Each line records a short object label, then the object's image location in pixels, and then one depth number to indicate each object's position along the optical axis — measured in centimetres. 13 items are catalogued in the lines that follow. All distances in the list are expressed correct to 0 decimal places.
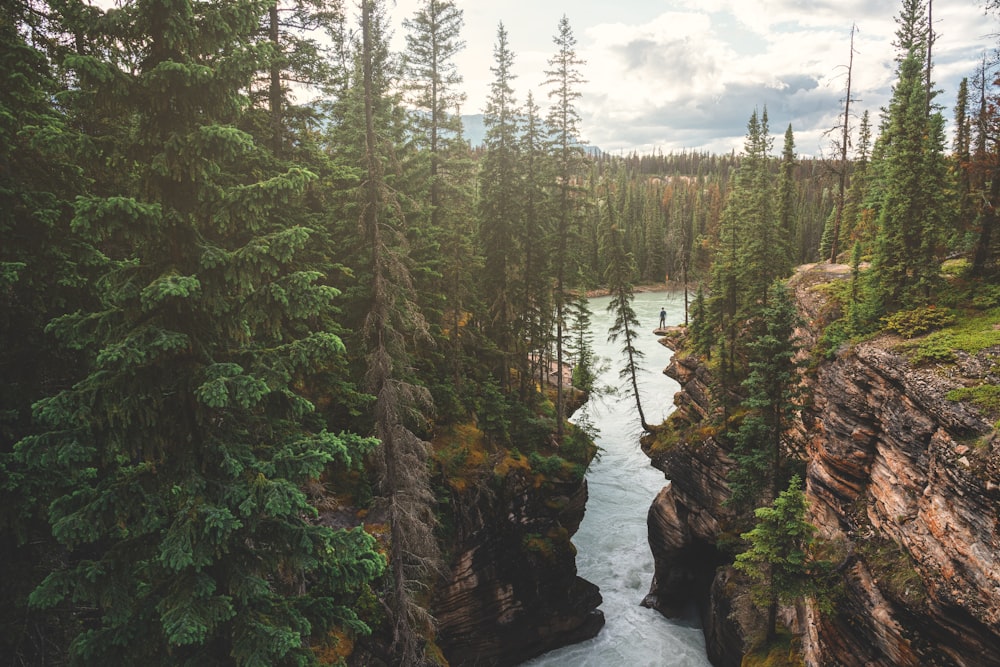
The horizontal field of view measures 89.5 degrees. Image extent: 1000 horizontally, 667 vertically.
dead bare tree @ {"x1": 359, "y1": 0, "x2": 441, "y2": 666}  1202
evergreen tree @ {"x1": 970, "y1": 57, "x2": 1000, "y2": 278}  1584
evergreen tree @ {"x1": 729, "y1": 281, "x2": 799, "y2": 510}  1673
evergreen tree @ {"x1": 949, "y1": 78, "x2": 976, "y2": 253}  2085
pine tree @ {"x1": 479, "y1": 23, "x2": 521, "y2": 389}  2419
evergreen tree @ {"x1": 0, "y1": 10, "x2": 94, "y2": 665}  776
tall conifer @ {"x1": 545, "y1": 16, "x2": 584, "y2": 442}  2341
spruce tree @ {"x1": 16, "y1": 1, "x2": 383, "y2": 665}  611
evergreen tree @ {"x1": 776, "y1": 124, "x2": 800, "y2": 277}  4334
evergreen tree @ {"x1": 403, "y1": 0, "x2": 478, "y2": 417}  2088
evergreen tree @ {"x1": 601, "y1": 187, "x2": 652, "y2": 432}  3067
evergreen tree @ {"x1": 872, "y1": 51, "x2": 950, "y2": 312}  1622
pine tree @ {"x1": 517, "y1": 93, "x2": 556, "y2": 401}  2452
